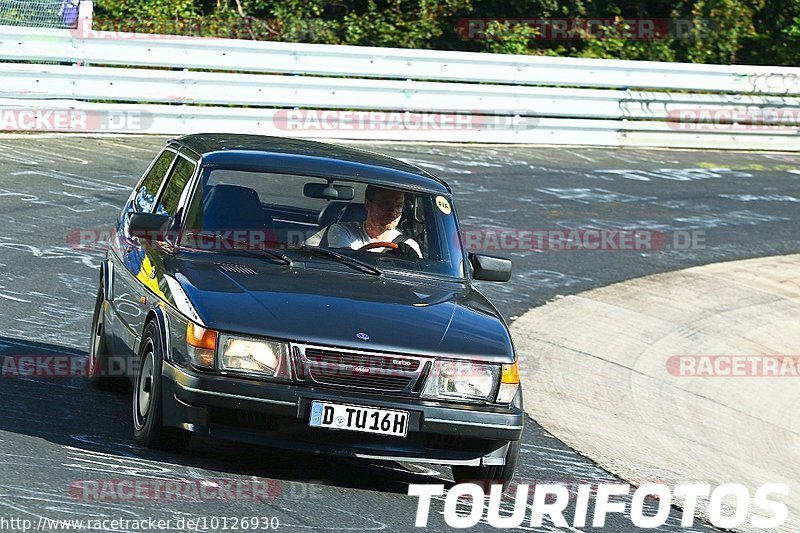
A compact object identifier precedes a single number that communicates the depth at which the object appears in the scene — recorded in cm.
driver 1496
